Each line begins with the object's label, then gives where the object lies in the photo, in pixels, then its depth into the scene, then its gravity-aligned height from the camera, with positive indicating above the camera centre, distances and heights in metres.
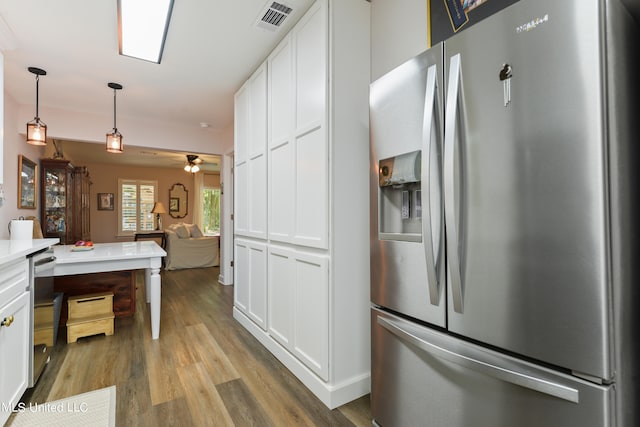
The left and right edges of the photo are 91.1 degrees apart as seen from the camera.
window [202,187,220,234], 9.94 +0.31
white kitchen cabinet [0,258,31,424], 1.53 -0.60
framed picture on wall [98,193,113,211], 8.91 +0.55
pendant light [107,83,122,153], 3.32 +0.84
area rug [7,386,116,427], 1.72 -1.10
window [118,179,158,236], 9.13 +0.45
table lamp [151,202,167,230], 8.91 +0.34
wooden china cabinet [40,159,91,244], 4.96 +0.38
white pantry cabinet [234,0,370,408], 1.91 +0.11
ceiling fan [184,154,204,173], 6.81 +1.28
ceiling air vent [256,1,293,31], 2.12 +1.44
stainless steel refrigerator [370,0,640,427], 0.83 -0.02
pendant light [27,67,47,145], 2.95 +0.85
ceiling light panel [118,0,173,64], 2.10 +1.44
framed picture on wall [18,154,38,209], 3.96 +0.53
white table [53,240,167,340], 2.62 -0.37
